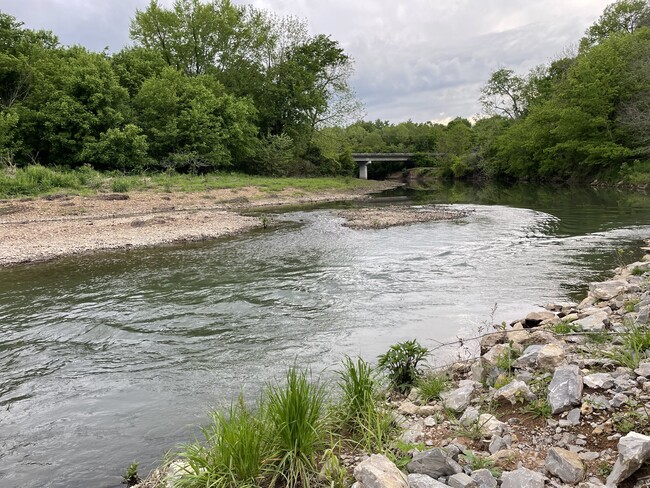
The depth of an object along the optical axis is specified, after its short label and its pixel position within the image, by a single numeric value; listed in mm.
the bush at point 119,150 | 40719
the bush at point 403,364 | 6492
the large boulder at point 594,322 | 7036
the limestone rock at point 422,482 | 3524
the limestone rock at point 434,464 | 3805
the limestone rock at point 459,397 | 5337
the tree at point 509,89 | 72562
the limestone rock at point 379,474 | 3478
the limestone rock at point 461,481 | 3553
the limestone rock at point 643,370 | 4716
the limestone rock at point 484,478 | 3555
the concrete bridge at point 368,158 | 90625
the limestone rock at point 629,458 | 3268
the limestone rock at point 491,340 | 7742
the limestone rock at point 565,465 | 3502
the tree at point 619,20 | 56781
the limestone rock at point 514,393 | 5043
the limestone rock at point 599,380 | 4680
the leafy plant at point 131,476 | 4841
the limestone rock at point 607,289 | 9586
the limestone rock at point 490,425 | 4484
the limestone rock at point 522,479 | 3405
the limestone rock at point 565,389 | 4547
